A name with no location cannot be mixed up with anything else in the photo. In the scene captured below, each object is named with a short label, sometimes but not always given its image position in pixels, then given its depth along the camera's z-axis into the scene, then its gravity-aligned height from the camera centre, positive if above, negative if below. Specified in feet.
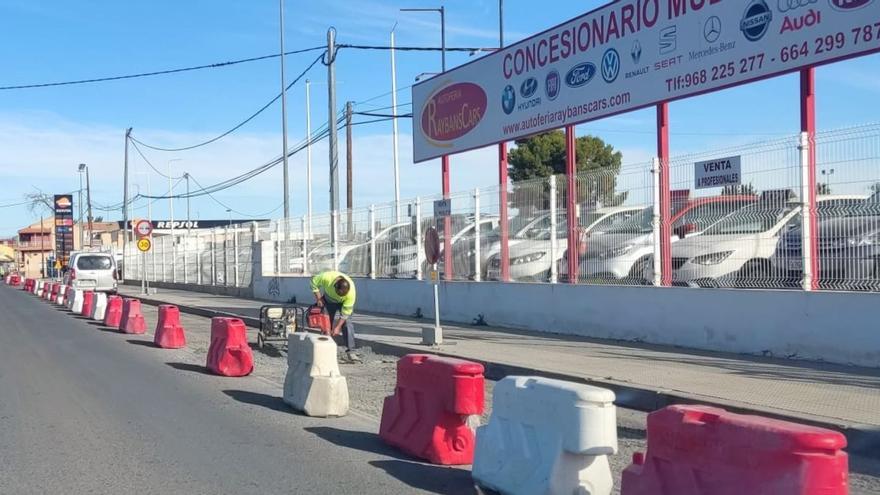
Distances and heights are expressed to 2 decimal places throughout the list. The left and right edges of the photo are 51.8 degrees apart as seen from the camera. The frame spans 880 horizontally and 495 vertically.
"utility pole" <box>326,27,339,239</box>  94.99 +16.84
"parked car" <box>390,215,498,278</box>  63.82 +2.67
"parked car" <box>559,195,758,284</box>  44.16 +1.86
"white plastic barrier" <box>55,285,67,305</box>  109.60 -1.64
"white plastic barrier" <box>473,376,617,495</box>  18.35 -3.50
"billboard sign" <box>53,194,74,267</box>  236.43 +15.48
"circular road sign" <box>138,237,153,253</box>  107.24 +4.23
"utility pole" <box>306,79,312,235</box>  139.05 +14.58
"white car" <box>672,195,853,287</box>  41.14 +1.26
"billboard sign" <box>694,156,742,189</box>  42.22 +4.77
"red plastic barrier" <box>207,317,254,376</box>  41.78 -3.39
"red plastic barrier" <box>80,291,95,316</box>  82.37 -2.08
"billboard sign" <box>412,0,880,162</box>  43.50 +12.61
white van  111.65 +1.01
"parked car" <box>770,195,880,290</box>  37.27 +1.00
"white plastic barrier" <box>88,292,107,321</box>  78.18 -2.33
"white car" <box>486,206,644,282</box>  52.13 +2.02
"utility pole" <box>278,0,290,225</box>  116.98 +18.20
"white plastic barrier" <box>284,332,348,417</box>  31.27 -3.62
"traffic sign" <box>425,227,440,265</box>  49.57 +1.67
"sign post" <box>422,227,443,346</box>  49.26 +0.77
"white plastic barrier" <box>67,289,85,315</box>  90.53 -2.16
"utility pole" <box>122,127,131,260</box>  158.46 +15.11
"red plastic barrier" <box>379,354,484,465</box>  23.71 -3.58
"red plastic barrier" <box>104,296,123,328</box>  71.87 -2.71
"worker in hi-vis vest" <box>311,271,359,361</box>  46.32 -1.07
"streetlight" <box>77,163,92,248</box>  226.38 +22.68
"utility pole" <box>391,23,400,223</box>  139.74 +20.32
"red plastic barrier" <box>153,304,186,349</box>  54.34 -3.11
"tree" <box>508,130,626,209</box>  147.64 +19.62
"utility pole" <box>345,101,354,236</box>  124.77 +16.30
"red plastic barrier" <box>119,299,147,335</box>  65.16 -2.92
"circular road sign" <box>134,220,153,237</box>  107.45 +6.14
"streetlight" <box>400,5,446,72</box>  112.49 +30.59
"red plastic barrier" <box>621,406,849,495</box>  14.14 -3.12
